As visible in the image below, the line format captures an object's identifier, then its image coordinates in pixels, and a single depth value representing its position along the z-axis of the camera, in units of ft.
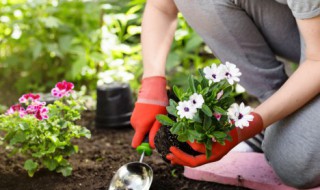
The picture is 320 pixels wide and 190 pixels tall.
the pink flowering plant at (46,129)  6.56
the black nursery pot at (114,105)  8.69
